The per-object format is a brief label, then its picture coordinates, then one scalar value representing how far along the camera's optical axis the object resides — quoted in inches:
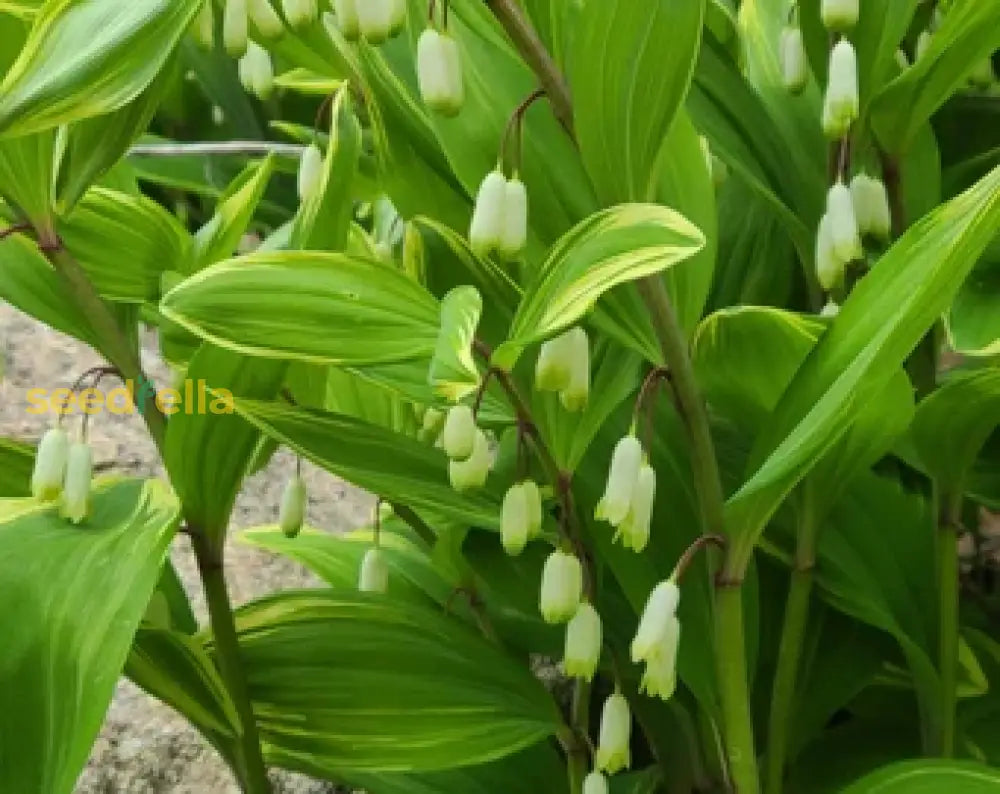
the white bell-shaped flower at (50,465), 29.2
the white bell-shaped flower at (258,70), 31.8
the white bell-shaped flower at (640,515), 28.1
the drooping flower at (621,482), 28.0
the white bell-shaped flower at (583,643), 29.2
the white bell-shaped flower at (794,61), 31.0
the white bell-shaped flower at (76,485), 29.3
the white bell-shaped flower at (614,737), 29.7
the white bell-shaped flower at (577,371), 27.8
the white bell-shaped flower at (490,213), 27.6
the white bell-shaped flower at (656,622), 28.3
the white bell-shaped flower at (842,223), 29.1
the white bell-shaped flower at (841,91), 28.8
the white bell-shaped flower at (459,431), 27.6
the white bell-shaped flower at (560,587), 29.1
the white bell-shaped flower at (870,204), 30.6
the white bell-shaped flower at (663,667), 28.3
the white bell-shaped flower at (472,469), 28.1
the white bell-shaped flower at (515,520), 28.7
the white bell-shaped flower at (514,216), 27.7
